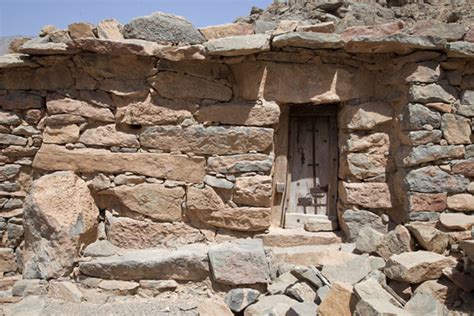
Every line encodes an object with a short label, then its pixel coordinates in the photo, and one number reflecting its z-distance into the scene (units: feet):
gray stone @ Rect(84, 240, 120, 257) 12.21
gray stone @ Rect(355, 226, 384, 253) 12.14
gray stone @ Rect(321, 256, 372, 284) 10.82
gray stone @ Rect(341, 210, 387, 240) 13.32
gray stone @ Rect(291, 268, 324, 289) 10.80
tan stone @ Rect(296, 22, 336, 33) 12.36
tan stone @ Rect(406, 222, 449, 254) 11.18
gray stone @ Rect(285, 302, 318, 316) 9.28
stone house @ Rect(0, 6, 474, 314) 12.35
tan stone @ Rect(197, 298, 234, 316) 10.17
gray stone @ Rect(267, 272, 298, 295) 10.96
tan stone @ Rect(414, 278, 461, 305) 9.84
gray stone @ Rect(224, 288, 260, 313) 10.61
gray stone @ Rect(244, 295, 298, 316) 9.68
